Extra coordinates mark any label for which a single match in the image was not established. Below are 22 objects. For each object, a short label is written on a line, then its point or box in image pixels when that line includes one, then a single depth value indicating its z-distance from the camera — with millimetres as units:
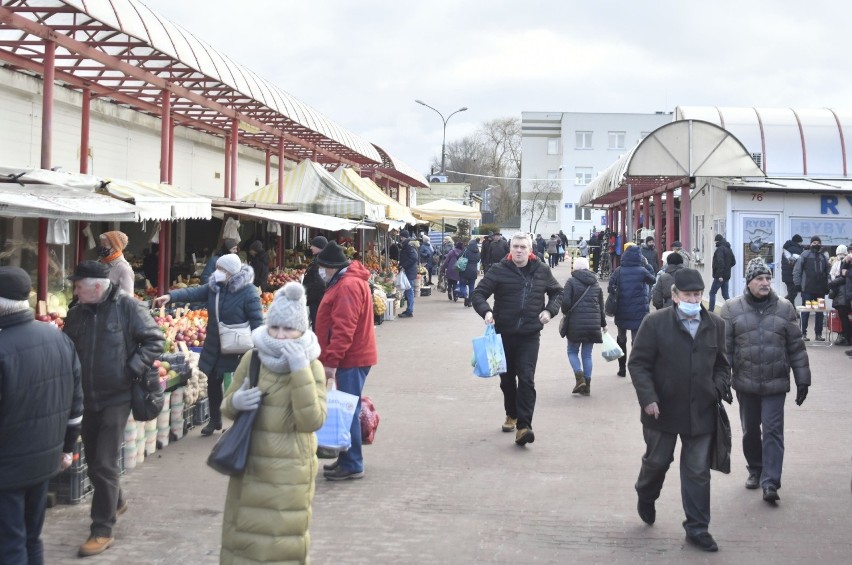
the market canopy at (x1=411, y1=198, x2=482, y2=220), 28438
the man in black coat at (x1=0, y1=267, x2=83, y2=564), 4238
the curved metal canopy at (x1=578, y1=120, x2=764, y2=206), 21703
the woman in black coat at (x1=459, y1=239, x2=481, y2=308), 23641
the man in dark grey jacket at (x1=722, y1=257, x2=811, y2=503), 6680
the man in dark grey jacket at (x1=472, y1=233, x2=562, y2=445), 8312
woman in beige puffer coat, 4422
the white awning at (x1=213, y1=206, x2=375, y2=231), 13873
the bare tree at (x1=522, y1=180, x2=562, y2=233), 75188
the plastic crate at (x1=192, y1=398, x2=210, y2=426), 9016
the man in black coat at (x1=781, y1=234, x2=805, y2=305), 18641
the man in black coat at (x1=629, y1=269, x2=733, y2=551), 5805
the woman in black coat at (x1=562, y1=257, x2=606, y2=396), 10984
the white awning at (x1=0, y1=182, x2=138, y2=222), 7559
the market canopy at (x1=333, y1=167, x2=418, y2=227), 22156
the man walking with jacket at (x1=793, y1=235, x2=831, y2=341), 16953
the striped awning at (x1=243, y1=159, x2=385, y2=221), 18484
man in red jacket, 6828
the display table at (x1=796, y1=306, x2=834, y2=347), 16281
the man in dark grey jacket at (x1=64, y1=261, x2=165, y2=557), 5453
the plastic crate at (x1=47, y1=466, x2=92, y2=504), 6461
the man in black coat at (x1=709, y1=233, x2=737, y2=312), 19500
